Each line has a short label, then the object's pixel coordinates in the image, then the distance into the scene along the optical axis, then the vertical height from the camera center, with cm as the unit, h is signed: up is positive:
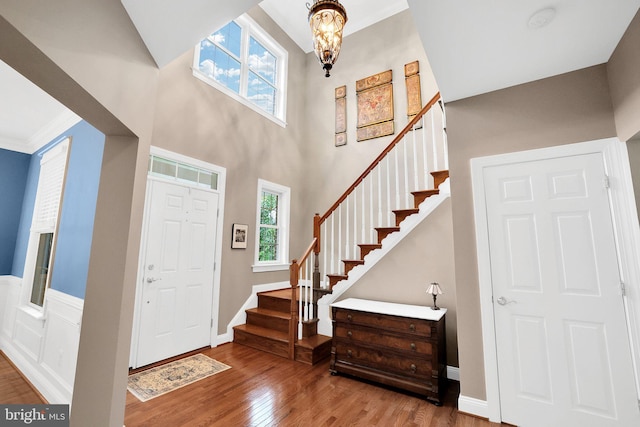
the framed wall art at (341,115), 565 +270
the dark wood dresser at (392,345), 263 -95
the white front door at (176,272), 334 -30
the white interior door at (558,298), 202 -36
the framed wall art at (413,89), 491 +281
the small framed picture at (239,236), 437 +20
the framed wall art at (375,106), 523 +270
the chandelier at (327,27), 253 +198
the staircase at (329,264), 354 -18
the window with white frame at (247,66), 437 +316
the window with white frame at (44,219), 323 +34
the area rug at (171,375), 271 -135
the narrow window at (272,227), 493 +41
